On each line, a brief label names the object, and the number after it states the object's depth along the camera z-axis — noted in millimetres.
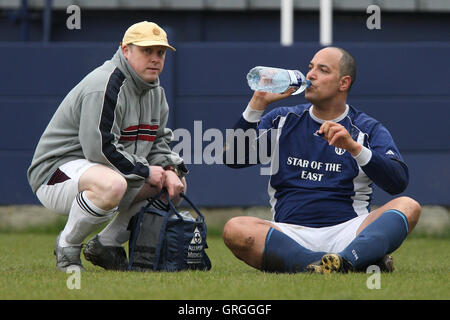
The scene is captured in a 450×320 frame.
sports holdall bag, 10586
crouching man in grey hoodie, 10375
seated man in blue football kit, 10102
